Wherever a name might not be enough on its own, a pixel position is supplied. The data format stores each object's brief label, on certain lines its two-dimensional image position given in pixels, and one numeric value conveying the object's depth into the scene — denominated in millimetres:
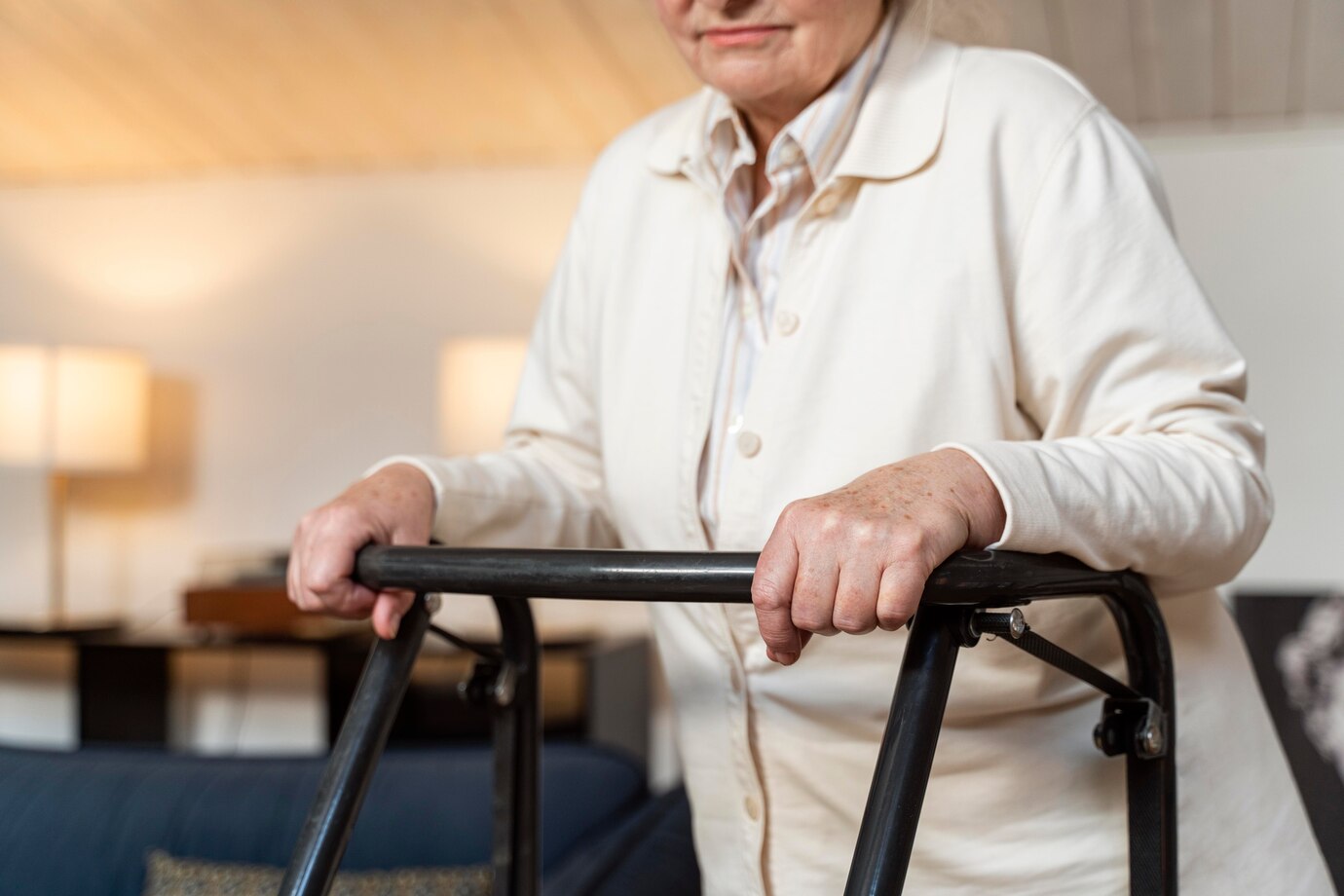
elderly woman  881
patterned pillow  1944
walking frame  640
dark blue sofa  2133
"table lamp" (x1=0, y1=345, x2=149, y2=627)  4207
